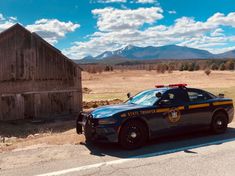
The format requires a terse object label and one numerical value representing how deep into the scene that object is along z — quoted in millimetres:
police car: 8203
